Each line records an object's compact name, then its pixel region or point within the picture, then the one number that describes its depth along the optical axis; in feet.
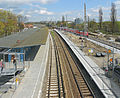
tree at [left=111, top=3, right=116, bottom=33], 184.98
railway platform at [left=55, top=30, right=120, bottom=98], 29.14
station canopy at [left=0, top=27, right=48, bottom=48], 46.68
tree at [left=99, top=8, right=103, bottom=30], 228.28
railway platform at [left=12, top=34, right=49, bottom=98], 29.14
